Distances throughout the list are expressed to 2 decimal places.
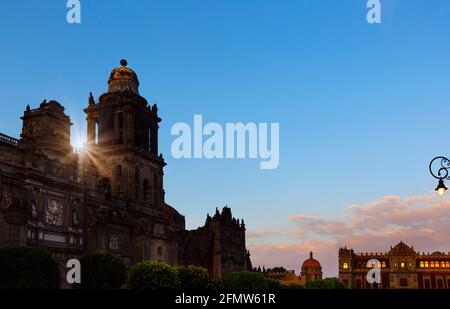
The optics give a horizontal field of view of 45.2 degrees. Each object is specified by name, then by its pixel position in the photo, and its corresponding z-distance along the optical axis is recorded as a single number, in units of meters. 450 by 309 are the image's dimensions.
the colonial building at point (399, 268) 143.00
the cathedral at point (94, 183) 54.94
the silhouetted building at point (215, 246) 109.81
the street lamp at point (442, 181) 23.11
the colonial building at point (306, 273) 174.50
